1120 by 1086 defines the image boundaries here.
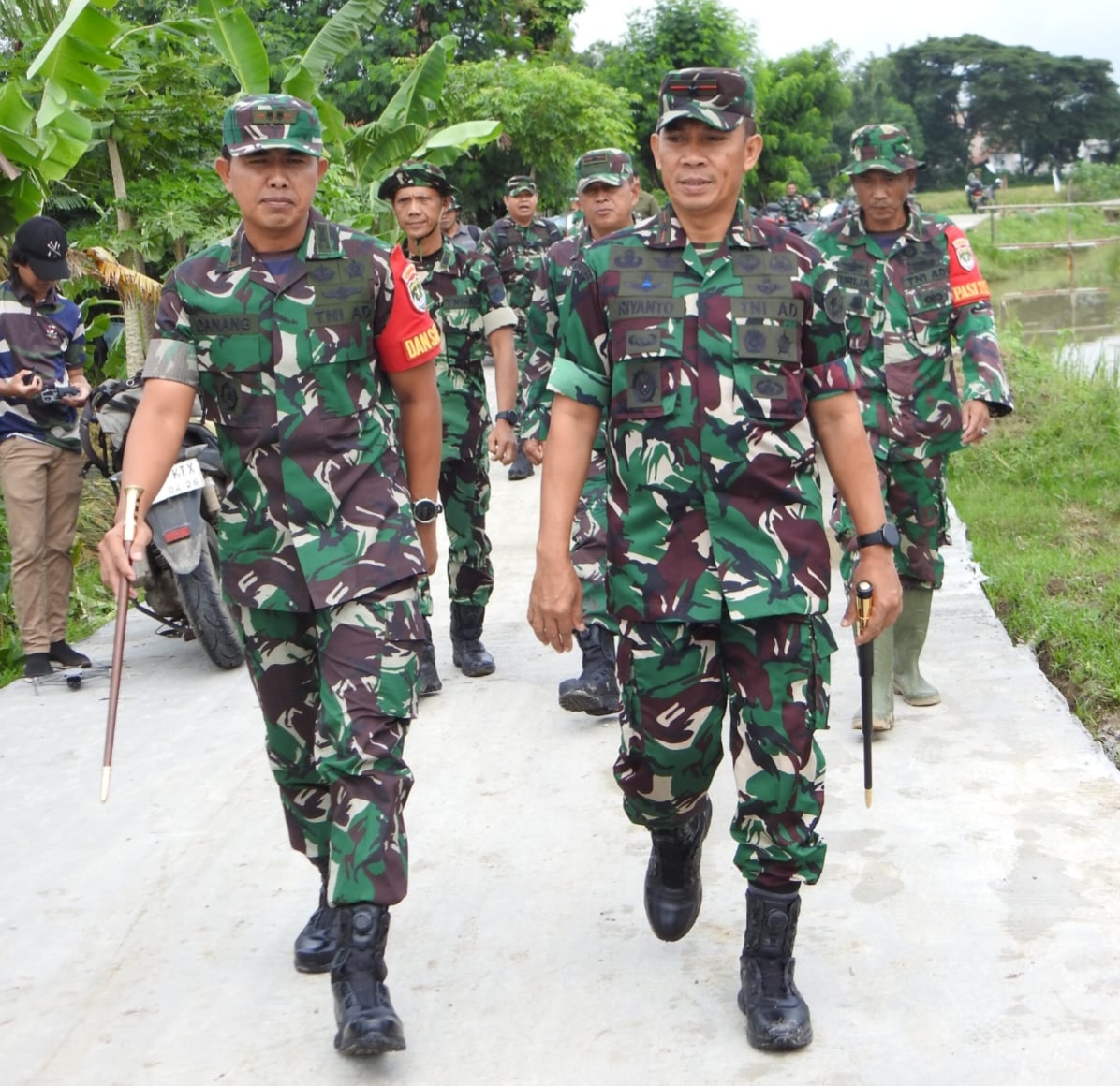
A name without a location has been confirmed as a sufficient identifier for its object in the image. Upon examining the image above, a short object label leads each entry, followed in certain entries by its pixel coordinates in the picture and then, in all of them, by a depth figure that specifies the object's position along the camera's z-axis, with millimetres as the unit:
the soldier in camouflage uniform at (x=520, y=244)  11727
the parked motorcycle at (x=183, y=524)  7160
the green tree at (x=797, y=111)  45875
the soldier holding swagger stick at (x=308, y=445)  3785
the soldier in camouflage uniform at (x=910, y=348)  5871
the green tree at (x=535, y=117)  24266
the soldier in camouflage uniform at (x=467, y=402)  6980
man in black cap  7309
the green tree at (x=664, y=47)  38781
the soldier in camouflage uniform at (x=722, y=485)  3645
